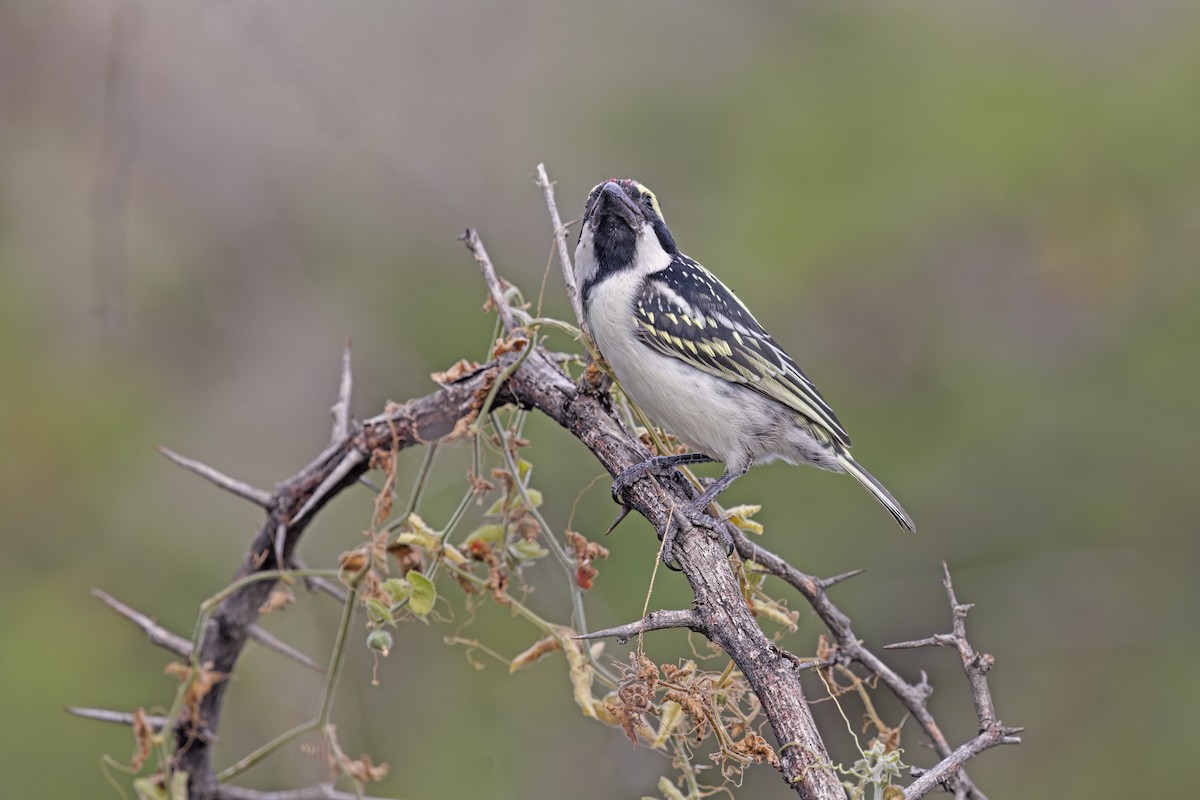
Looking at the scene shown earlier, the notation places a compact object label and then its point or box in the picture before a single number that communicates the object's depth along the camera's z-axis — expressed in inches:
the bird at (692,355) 293.0
